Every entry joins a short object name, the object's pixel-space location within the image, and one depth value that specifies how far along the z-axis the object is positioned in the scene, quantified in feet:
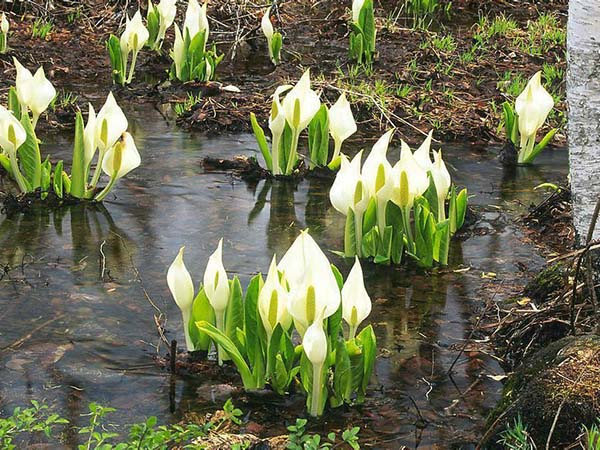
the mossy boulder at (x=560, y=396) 19.38
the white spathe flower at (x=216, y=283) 22.48
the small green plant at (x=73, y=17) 62.23
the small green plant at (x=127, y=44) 47.65
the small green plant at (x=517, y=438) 18.96
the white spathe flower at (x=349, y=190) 28.22
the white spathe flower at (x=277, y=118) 34.71
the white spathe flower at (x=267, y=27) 53.52
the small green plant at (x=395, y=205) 28.35
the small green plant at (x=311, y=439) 19.51
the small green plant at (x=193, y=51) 48.49
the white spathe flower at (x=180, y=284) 23.32
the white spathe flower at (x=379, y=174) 27.89
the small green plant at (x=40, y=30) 58.34
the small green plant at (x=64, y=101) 45.39
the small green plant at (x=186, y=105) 45.93
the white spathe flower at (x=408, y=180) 28.27
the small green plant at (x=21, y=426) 18.98
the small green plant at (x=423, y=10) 66.74
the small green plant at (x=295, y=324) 20.80
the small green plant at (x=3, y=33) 52.37
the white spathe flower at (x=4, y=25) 52.29
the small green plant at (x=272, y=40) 53.62
